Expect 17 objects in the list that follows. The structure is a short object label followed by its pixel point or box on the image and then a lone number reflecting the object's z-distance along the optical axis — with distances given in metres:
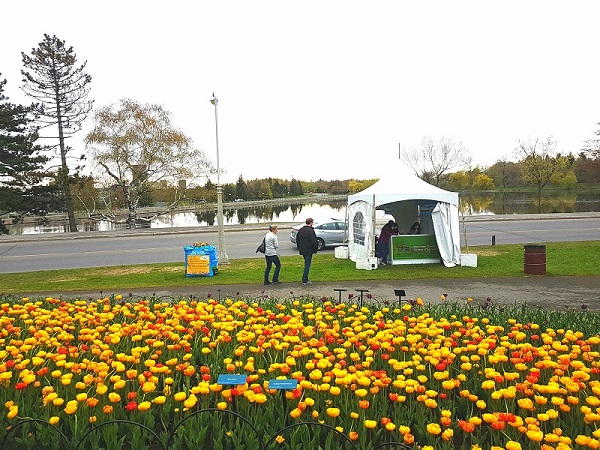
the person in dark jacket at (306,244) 13.17
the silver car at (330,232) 23.19
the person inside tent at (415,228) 19.03
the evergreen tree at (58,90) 41.44
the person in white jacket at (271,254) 13.16
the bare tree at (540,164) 57.03
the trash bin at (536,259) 13.57
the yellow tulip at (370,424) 3.15
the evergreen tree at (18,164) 41.03
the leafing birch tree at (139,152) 39.47
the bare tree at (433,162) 62.75
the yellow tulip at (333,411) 3.31
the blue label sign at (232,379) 3.63
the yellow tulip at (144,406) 3.48
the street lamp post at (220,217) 17.17
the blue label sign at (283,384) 3.43
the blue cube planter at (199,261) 14.73
